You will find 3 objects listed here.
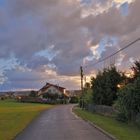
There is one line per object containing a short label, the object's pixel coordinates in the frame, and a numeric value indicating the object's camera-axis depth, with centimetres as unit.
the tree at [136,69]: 1341
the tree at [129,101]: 1199
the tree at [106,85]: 1998
